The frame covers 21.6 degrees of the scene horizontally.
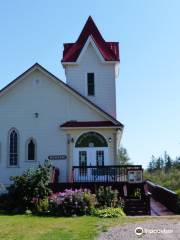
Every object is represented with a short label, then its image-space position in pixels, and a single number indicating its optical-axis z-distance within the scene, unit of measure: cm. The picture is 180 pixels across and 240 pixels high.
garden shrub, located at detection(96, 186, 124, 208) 2259
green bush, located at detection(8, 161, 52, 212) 2261
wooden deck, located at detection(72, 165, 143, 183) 2648
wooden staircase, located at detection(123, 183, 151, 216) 2306
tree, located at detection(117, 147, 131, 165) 8638
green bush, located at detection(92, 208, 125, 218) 1996
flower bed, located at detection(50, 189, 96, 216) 2078
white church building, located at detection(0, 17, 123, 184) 2961
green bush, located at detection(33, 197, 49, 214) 2141
